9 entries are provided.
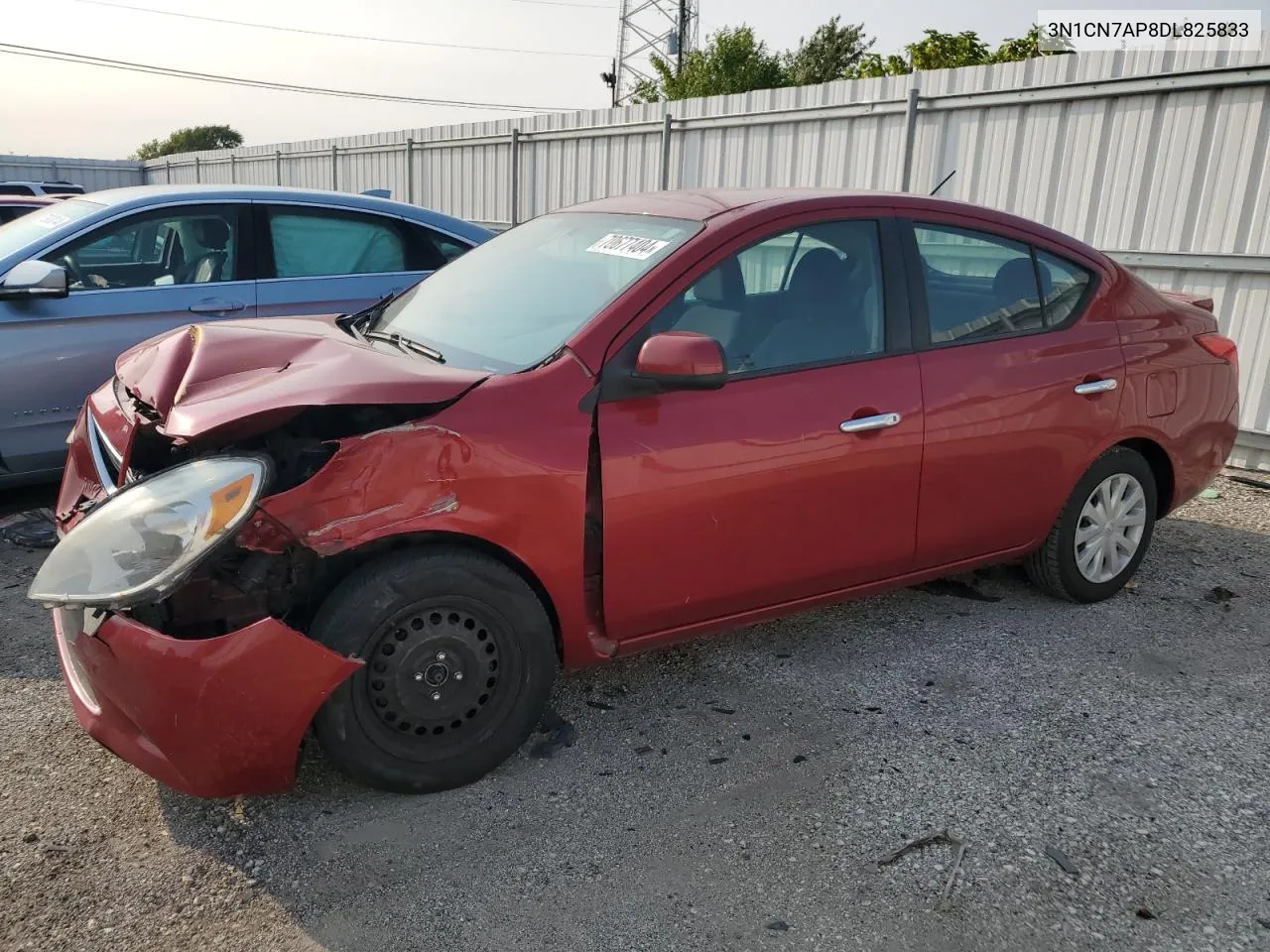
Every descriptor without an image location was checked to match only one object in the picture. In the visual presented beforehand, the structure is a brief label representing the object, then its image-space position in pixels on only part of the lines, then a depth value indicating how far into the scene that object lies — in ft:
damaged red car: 8.37
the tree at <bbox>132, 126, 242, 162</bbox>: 256.32
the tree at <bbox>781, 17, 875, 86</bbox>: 138.92
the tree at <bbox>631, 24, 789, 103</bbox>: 129.29
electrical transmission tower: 157.38
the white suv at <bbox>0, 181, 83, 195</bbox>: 41.39
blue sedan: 16.12
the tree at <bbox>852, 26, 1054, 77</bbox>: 97.86
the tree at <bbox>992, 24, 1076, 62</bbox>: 93.99
